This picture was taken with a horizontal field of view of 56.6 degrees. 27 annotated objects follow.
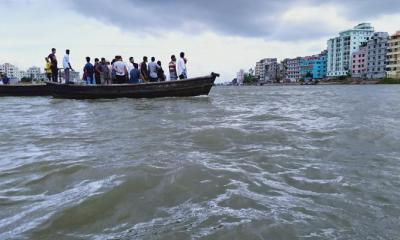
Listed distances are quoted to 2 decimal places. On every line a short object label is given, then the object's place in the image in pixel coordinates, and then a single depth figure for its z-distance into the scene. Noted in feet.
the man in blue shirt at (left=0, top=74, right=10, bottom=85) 75.00
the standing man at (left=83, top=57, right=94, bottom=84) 54.54
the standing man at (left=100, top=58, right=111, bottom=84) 56.22
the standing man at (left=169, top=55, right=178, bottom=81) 52.26
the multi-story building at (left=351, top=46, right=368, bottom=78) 321.73
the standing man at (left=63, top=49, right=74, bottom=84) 53.63
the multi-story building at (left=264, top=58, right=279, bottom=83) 503.20
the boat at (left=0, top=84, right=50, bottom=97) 61.67
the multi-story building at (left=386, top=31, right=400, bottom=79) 274.69
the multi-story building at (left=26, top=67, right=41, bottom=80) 591.66
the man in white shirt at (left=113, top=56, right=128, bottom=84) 52.46
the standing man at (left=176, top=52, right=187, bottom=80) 50.23
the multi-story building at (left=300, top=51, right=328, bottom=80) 401.70
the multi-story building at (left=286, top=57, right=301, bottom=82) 444.55
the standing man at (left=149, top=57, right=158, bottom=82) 52.81
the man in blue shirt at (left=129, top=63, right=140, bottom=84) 52.42
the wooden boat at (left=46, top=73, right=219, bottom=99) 48.62
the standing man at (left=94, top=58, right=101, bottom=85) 56.11
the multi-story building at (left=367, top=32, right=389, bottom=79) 302.45
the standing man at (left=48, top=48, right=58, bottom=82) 55.16
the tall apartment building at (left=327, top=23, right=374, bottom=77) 349.82
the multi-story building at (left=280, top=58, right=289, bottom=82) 471.62
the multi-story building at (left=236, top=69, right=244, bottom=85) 583.37
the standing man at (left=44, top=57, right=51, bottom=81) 57.75
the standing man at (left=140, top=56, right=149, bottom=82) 52.75
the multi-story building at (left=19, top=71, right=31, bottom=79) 571.44
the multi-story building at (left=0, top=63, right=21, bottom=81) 527.19
